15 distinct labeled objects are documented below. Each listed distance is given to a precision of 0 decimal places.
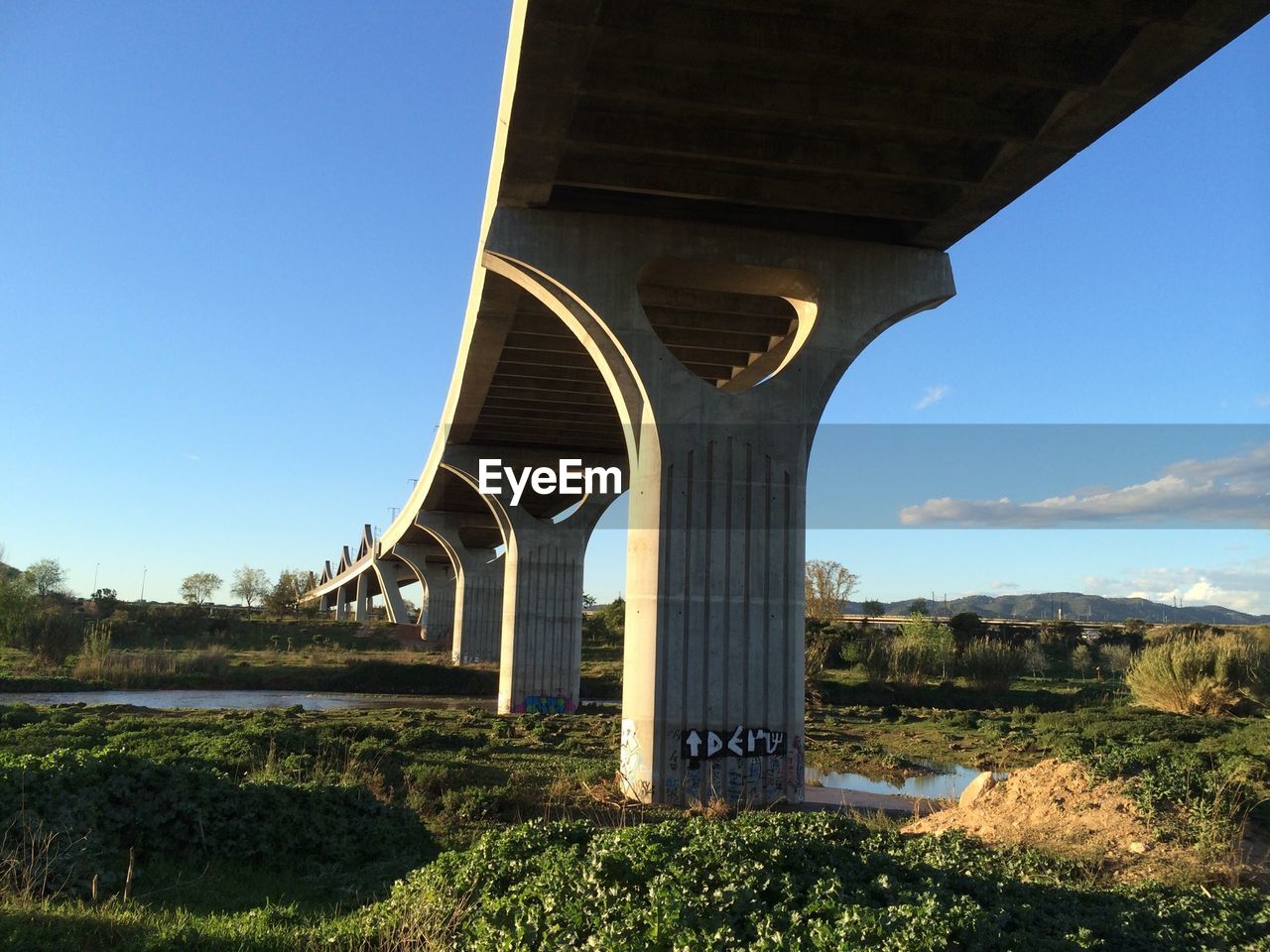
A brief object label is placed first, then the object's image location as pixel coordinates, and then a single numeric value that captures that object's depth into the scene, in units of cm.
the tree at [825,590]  6769
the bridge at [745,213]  1139
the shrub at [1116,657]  5155
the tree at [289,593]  10812
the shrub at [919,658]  4344
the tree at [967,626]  5594
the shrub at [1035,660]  5128
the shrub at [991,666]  4125
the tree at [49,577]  8442
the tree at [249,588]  14675
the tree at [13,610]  4506
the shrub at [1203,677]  2814
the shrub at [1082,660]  5501
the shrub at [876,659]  4379
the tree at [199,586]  13938
